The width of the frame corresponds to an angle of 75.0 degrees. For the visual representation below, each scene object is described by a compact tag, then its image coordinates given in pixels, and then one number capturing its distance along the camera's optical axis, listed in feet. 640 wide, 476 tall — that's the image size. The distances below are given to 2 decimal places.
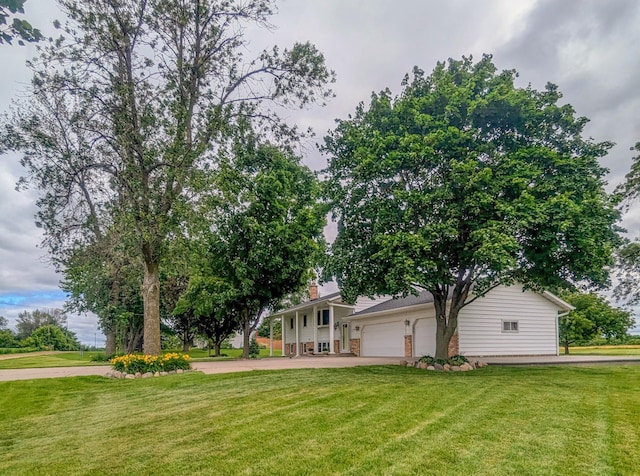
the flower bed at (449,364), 41.86
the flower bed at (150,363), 39.19
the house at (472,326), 58.03
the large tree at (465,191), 34.86
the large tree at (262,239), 65.26
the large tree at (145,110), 42.06
